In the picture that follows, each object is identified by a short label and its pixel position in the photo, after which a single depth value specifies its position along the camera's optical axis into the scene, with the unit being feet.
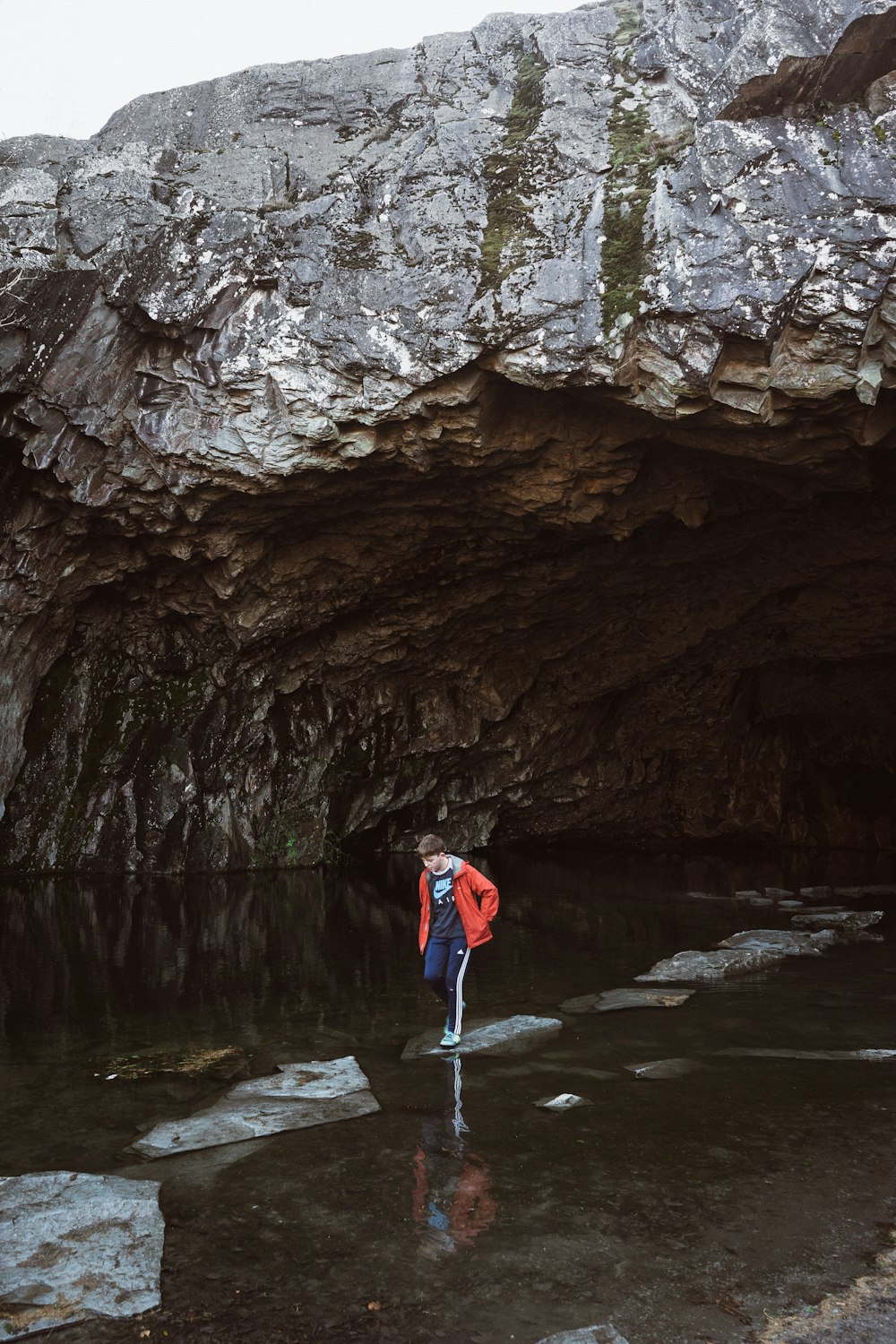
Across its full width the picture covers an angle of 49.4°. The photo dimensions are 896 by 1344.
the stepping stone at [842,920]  40.81
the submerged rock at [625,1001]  26.00
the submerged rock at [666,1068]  19.84
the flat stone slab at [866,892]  53.39
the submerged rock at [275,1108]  16.47
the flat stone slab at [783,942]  34.17
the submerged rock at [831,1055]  20.79
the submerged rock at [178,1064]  20.51
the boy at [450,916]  22.98
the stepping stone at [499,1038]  22.06
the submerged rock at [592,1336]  10.30
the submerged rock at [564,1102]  17.85
